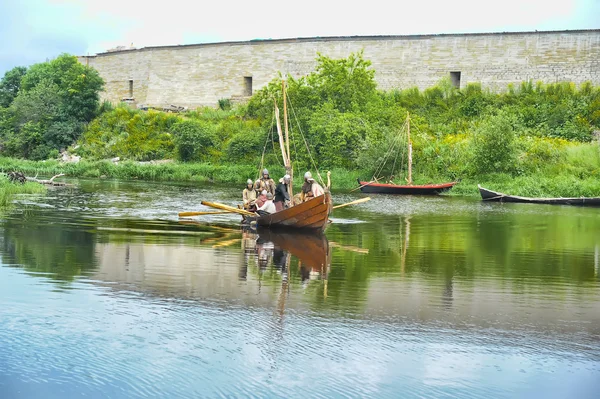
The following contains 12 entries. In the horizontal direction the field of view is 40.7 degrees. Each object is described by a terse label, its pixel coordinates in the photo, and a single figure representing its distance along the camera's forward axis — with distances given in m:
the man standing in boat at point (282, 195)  18.19
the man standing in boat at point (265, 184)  19.27
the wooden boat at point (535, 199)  30.22
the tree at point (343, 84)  45.22
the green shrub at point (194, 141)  47.28
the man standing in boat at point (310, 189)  18.19
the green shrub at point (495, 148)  36.59
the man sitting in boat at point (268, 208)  17.82
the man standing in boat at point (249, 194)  19.50
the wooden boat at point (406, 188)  35.81
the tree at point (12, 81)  71.72
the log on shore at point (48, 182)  31.65
